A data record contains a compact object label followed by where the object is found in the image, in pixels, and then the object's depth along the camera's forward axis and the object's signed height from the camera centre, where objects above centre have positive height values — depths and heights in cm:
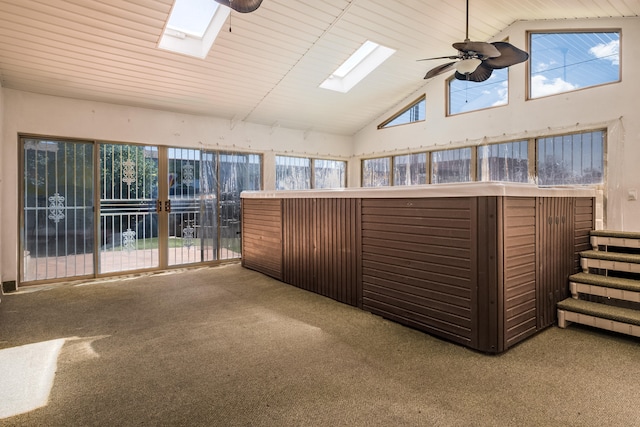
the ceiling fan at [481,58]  312 +149
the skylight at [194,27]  398 +220
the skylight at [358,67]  534 +231
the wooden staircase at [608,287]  269 -66
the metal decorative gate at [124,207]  449 +6
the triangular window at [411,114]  633 +180
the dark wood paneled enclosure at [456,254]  234 -36
